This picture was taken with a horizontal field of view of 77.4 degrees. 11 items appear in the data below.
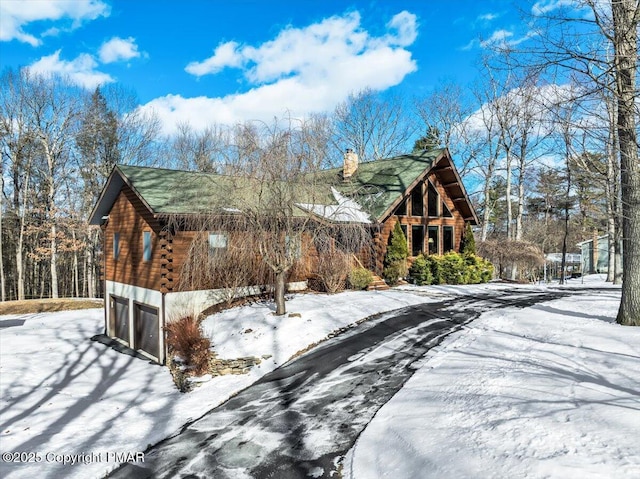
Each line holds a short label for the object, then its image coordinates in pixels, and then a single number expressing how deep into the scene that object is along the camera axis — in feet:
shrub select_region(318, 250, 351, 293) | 50.80
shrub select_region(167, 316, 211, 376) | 33.47
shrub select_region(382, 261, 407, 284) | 61.11
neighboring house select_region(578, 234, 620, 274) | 121.90
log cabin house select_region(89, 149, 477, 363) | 42.68
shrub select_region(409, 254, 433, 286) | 64.44
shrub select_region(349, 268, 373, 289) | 55.47
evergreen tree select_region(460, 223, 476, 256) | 71.97
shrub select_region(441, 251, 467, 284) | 65.98
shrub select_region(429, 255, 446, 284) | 65.36
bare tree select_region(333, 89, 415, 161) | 126.11
